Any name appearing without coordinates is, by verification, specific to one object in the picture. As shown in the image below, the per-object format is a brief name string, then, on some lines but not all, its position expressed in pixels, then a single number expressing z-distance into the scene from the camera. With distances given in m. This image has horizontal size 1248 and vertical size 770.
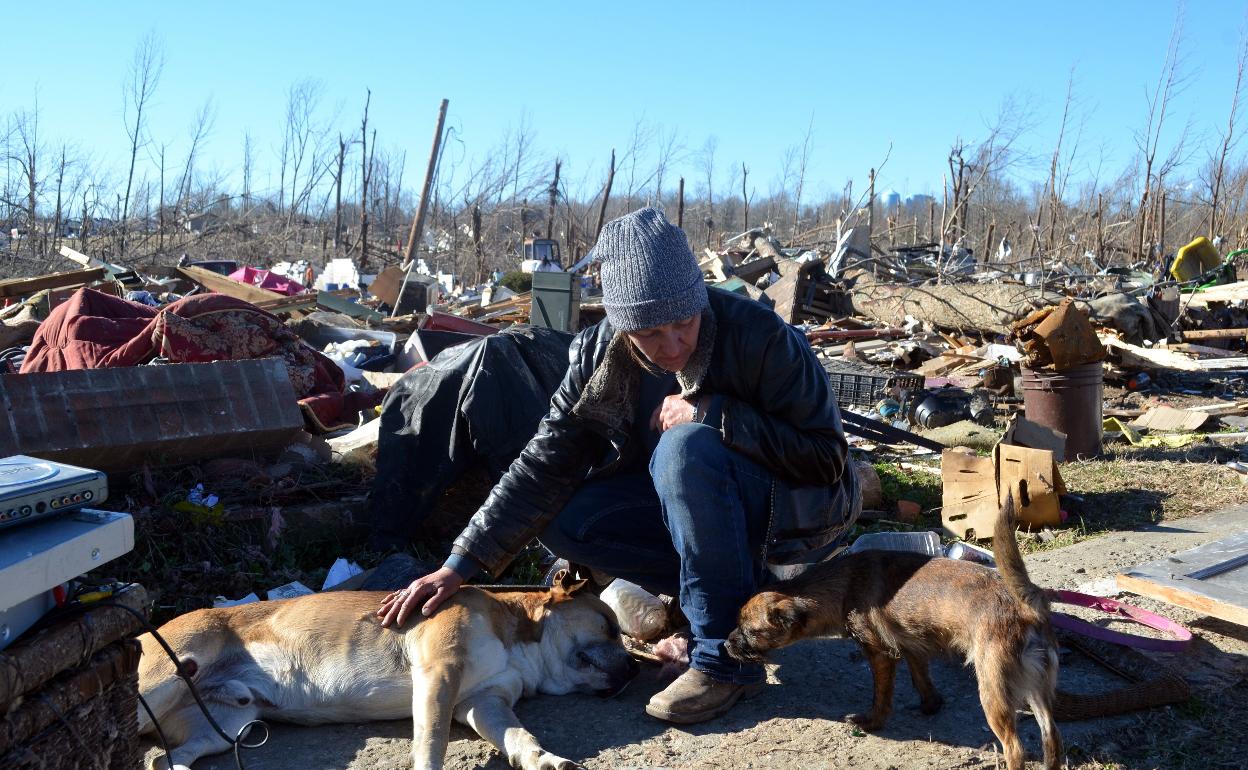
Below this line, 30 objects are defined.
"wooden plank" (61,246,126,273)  13.29
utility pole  19.11
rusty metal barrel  7.14
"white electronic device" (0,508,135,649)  1.76
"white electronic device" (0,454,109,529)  1.83
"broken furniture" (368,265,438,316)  14.13
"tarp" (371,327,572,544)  4.76
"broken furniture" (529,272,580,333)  8.80
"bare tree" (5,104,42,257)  21.02
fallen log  12.56
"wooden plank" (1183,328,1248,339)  12.66
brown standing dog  2.51
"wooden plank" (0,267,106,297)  10.98
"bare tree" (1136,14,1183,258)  21.86
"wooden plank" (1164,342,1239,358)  11.71
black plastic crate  9.18
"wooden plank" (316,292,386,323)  12.49
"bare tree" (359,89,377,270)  24.45
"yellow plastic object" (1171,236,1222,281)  18.38
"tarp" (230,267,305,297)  15.26
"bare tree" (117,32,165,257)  25.75
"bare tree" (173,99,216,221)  29.15
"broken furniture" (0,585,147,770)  1.83
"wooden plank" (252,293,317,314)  11.54
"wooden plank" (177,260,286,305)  12.35
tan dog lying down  2.90
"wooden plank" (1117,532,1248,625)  3.23
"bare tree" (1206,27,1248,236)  22.83
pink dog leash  3.35
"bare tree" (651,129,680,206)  33.92
